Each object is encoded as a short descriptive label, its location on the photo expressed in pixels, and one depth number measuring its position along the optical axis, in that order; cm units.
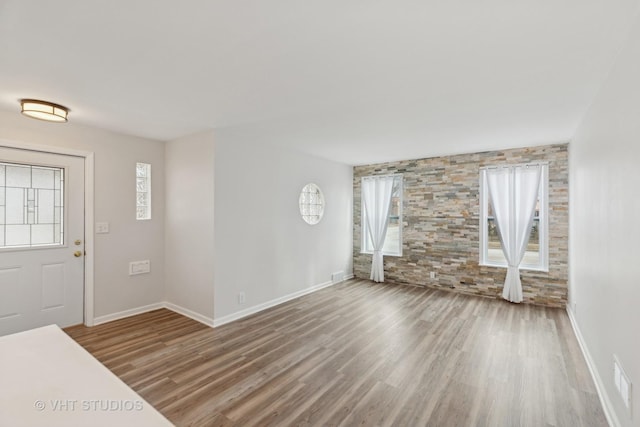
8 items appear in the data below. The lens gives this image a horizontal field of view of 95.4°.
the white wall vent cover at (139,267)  397
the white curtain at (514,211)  456
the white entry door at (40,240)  310
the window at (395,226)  585
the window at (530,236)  453
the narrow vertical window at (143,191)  408
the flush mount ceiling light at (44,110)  271
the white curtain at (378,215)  593
